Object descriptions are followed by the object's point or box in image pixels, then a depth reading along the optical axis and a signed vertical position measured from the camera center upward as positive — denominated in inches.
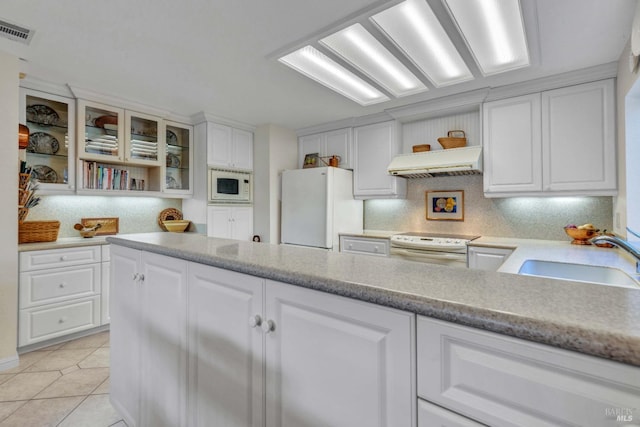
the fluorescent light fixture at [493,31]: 69.8 +48.6
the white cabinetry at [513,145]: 111.6 +27.0
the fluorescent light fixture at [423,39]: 72.1 +48.7
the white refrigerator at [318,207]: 149.2 +4.2
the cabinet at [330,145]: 163.5 +40.1
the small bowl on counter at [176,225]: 151.6 -4.7
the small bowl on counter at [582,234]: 101.1 -6.4
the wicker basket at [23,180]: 100.8 +12.0
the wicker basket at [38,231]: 108.7 -5.7
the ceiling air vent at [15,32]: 79.2 +49.7
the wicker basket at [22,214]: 105.3 +0.7
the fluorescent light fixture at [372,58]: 82.7 +49.2
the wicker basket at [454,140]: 132.0 +32.9
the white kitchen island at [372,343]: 19.1 -11.1
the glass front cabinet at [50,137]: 111.4 +30.1
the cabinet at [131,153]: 122.7 +28.5
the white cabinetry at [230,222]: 153.4 -3.2
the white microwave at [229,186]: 153.3 +15.8
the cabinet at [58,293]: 101.7 -27.8
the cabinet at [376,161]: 148.7 +28.1
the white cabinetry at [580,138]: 99.0 +26.6
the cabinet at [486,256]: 105.9 -14.9
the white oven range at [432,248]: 115.3 -13.1
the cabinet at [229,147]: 154.0 +36.8
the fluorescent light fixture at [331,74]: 94.7 +50.0
